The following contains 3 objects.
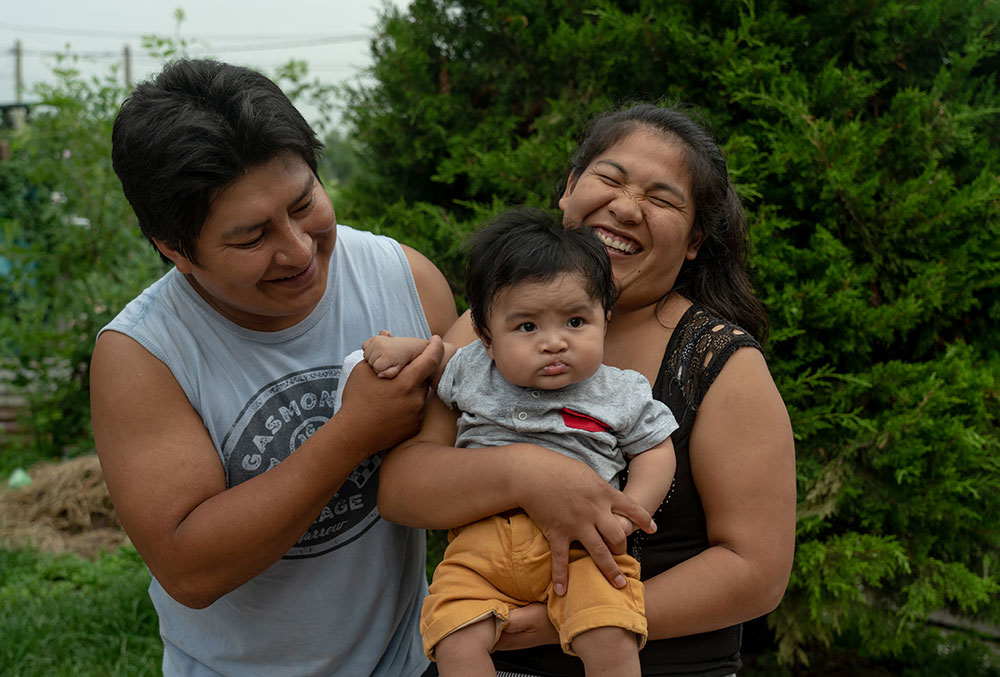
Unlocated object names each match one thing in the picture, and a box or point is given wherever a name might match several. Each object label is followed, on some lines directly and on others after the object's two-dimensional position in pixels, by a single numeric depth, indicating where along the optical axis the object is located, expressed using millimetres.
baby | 1720
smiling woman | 1751
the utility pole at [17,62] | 39597
